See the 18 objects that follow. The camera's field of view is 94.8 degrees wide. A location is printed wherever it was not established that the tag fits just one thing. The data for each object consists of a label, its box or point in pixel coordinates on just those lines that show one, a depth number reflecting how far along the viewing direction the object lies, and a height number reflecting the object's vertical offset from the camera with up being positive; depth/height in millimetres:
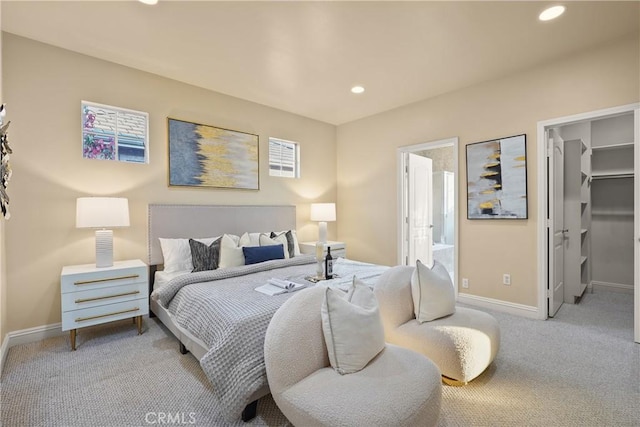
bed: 1663 -607
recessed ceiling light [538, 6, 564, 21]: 2275 +1586
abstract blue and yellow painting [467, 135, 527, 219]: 3285 +403
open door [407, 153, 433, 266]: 4508 +63
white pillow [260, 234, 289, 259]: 3564 -334
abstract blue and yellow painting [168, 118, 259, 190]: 3516 +749
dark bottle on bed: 2648 -469
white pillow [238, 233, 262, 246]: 3546 -308
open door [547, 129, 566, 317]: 3215 -141
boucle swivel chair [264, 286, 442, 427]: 1261 -815
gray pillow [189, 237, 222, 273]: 3162 -446
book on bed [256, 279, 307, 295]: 2250 -583
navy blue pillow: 3240 -438
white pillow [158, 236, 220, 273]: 3166 -434
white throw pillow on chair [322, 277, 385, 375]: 1516 -633
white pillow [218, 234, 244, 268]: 3209 -441
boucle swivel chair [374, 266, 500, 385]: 1937 -833
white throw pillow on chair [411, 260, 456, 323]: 2173 -615
